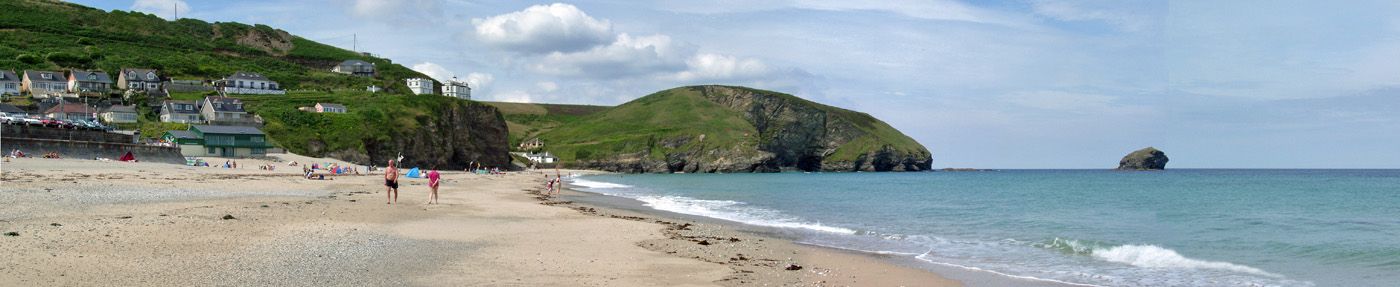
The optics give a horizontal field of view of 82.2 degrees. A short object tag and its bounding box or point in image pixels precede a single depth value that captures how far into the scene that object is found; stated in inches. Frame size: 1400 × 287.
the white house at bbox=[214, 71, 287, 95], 4360.2
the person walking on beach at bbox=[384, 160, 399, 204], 1005.8
